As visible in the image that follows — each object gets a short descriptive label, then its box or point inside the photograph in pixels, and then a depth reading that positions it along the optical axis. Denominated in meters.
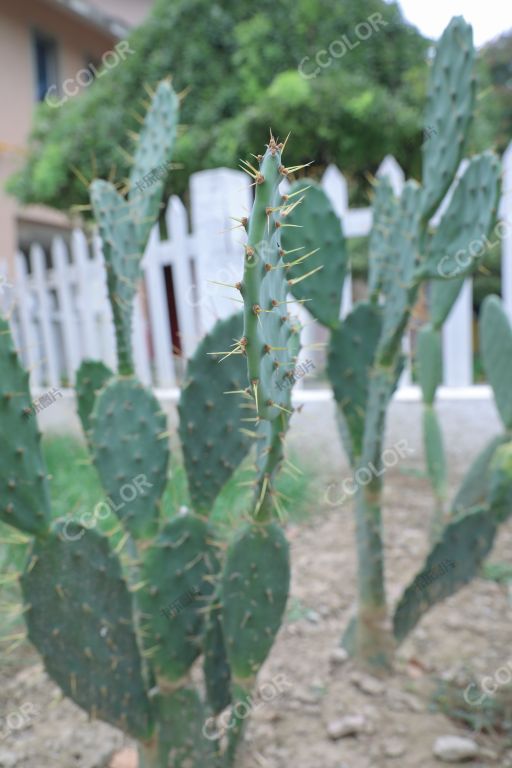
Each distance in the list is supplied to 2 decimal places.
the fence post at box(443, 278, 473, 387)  3.05
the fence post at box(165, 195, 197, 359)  3.35
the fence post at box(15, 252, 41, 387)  4.54
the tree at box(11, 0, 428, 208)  4.68
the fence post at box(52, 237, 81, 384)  4.16
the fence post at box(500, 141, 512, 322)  2.75
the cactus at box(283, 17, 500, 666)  1.29
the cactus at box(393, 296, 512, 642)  1.42
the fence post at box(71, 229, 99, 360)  3.95
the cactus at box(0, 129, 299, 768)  0.94
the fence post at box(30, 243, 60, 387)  4.37
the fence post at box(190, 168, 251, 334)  3.02
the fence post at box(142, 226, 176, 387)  3.62
